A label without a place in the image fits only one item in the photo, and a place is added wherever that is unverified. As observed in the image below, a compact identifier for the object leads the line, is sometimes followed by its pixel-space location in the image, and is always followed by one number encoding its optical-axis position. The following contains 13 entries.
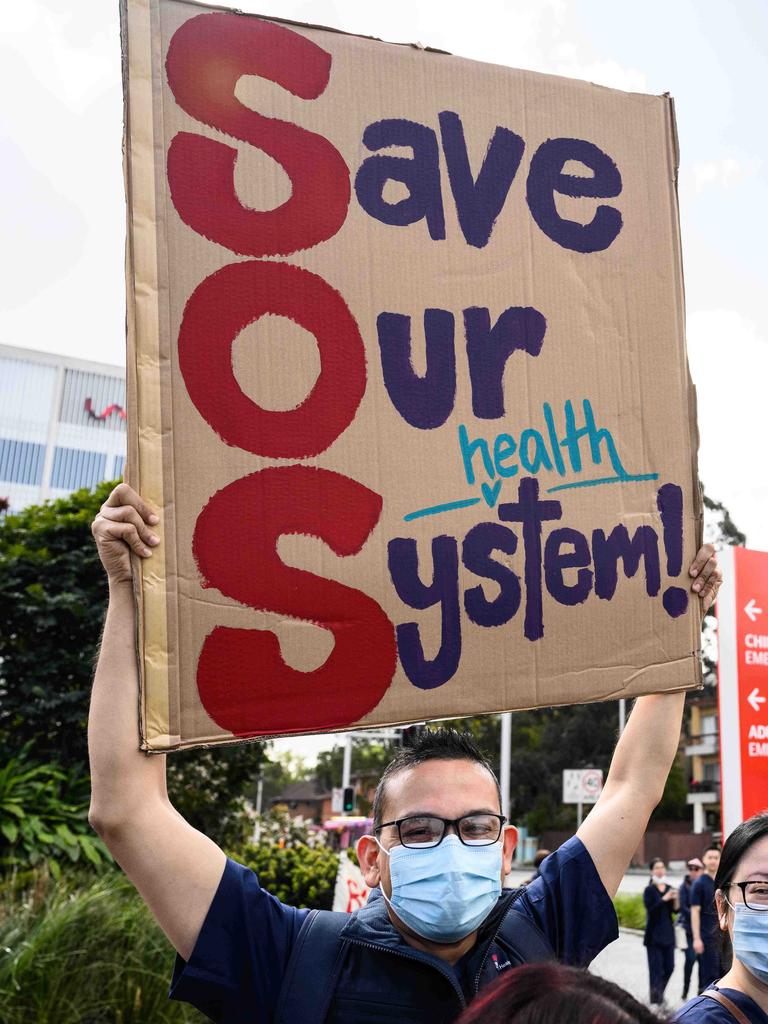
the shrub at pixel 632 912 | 19.97
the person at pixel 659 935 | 10.38
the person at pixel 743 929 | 2.23
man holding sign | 1.83
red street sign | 6.67
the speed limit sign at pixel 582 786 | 16.44
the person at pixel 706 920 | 9.77
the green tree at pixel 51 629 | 10.91
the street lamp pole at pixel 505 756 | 21.78
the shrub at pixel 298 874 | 8.52
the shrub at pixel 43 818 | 8.25
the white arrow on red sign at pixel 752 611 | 7.06
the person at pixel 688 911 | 10.66
